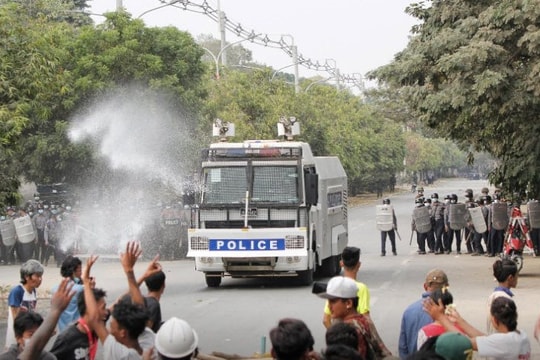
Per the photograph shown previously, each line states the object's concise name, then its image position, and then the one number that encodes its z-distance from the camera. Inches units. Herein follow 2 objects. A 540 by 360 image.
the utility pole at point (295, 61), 2637.8
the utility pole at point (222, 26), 2167.8
